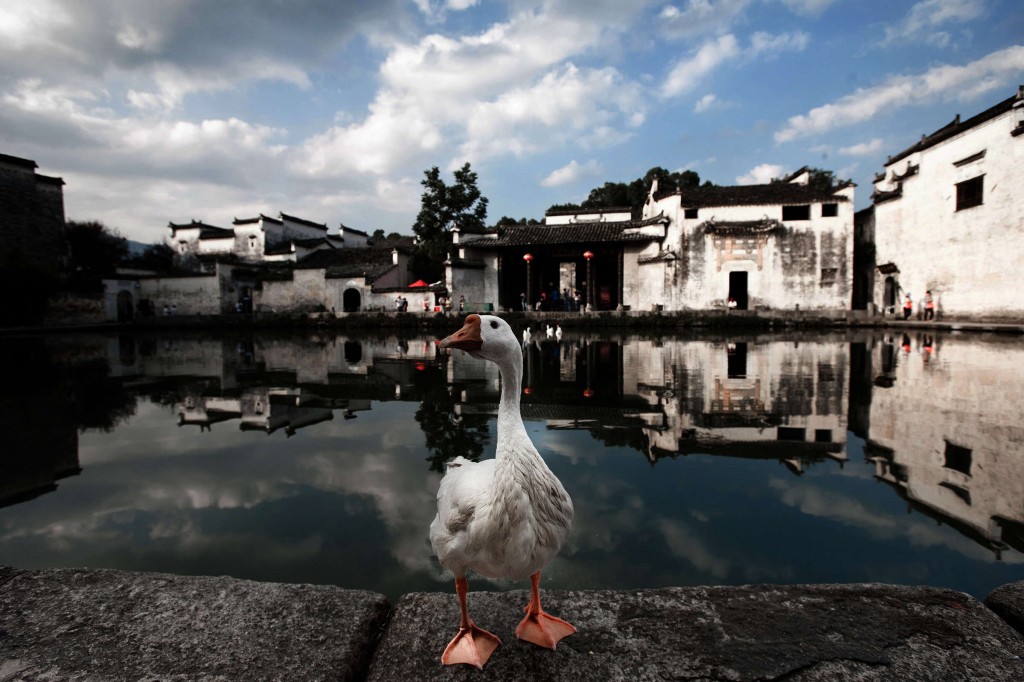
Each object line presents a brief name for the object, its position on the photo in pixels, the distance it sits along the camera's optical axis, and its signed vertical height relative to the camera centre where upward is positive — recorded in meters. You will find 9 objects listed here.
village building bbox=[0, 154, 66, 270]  27.17 +6.78
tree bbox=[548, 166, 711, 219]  39.12 +10.93
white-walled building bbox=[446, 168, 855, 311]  22.41 +3.50
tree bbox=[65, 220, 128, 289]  33.09 +5.51
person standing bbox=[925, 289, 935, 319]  19.48 +0.34
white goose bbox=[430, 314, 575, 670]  1.61 -0.68
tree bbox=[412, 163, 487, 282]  29.27 +7.07
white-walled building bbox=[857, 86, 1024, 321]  16.48 +3.72
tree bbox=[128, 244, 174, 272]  36.44 +5.40
